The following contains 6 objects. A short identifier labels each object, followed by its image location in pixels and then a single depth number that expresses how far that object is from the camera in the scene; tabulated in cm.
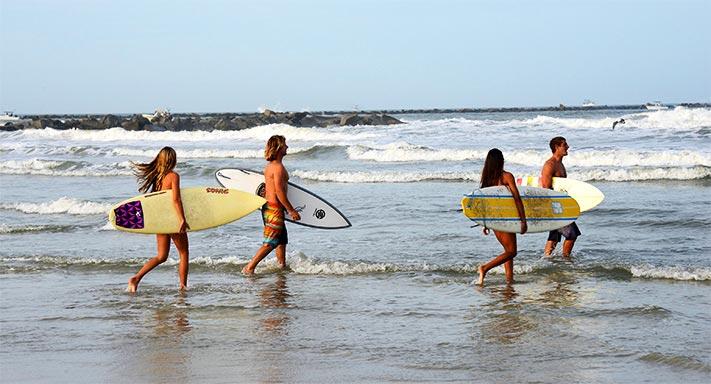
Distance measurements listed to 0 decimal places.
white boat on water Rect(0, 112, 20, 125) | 14467
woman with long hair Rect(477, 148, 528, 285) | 1711
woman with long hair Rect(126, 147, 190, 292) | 1656
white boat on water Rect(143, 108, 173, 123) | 11743
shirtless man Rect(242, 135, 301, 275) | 1828
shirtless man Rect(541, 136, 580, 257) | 1980
